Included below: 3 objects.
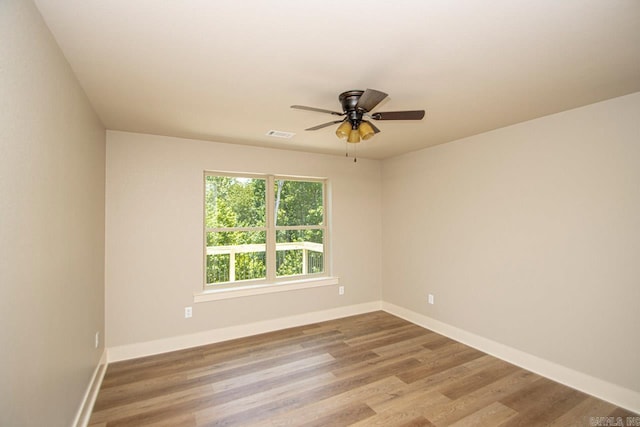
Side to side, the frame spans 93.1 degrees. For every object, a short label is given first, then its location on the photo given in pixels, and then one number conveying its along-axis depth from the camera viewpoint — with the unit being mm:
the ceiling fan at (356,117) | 2178
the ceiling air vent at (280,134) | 3396
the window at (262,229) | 3980
